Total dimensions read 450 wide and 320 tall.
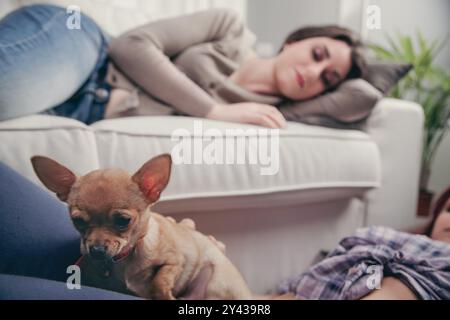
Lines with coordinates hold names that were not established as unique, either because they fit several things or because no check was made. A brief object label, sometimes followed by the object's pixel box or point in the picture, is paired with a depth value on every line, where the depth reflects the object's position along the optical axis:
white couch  0.62
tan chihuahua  0.54
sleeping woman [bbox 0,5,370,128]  0.74
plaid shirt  0.66
